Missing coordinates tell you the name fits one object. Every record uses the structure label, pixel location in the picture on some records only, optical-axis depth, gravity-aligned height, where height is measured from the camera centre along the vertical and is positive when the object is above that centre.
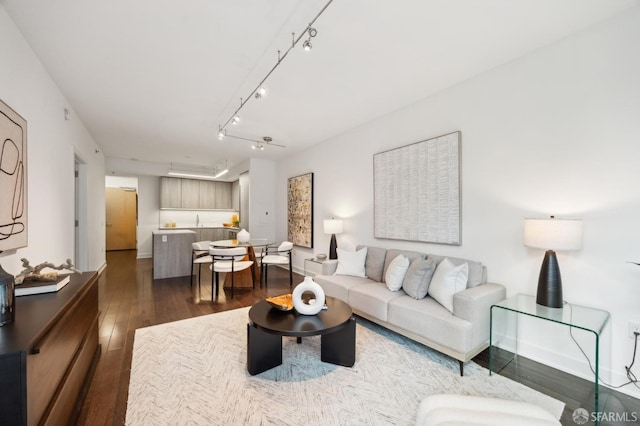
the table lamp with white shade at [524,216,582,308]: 2.02 -0.23
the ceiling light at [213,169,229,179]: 7.50 +1.16
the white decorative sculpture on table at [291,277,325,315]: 2.28 -0.73
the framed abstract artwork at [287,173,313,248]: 5.45 +0.06
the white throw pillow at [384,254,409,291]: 2.98 -0.67
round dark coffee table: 2.04 -0.95
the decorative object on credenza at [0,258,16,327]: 1.25 -0.40
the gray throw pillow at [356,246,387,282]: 3.53 -0.66
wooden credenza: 1.03 -0.67
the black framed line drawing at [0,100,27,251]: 1.79 +0.25
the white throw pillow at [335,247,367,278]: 3.66 -0.68
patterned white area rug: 1.75 -1.29
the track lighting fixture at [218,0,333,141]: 1.98 +1.38
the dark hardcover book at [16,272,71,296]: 1.62 -0.45
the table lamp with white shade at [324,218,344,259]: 4.50 -0.27
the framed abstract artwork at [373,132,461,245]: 3.01 +0.27
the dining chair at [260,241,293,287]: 4.84 -0.83
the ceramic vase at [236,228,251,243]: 4.82 -0.42
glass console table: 1.96 -1.00
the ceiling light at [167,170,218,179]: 7.44 +1.11
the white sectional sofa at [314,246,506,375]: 2.24 -0.88
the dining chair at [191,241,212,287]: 4.65 -0.62
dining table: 4.66 -0.99
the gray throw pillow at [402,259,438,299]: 2.75 -0.68
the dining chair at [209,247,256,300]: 3.99 -0.74
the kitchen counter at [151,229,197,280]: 5.30 -0.79
